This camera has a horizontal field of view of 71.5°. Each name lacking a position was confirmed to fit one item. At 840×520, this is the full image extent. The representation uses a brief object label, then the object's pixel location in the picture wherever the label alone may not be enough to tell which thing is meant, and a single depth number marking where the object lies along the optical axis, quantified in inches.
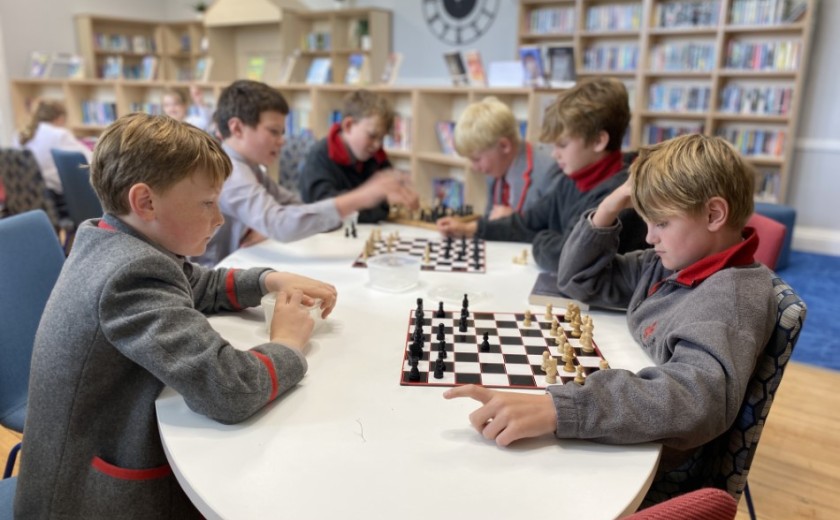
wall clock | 254.7
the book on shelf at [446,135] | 177.0
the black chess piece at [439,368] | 47.5
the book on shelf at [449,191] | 181.3
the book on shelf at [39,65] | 293.9
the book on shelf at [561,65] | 148.9
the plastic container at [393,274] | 69.1
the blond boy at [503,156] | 107.0
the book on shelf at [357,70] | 230.2
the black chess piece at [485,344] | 52.6
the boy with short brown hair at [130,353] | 39.3
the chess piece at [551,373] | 47.1
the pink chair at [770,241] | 70.1
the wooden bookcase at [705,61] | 206.8
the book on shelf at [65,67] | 291.6
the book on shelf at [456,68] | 165.0
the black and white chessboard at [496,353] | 47.6
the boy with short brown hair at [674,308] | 38.3
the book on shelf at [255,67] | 287.9
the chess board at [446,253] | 80.5
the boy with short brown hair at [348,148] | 115.6
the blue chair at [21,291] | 60.7
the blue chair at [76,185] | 151.3
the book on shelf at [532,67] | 146.3
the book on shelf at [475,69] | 163.6
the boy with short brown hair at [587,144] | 74.6
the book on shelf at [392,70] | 191.5
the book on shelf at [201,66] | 294.6
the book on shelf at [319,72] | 239.3
